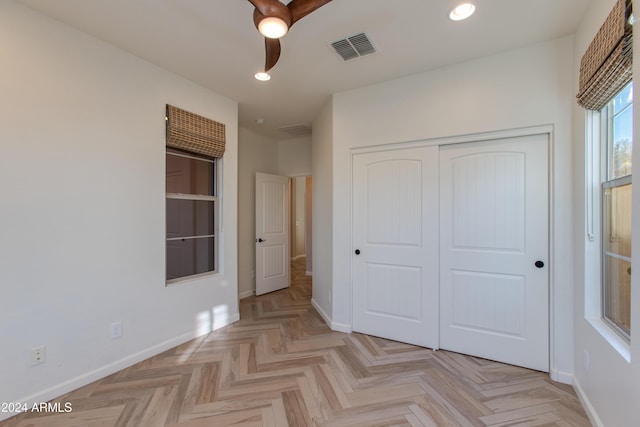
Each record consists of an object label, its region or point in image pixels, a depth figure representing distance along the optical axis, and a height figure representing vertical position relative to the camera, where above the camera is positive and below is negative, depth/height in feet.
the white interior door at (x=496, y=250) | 7.60 -1.05
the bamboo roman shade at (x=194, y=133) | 8.86 +2.70
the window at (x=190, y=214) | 9.35 +0.01
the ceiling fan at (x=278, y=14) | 4.64 +3.37
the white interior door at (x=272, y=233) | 14.92 -1.02
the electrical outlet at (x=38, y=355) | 6.26 -3.12
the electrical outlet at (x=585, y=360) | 6.16 -3.24
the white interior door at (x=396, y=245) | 8.94 -1.04
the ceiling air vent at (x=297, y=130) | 14.24 +4.36
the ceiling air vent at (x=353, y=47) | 7.18 +4.41
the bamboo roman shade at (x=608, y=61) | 4.41 +2.65
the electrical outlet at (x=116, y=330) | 7.59 -3.11
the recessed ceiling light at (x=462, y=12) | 6.06 +4.42
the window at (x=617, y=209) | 5.23 +0.06
